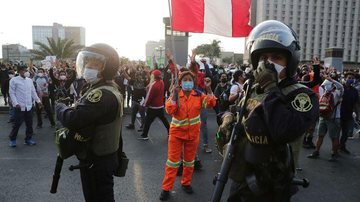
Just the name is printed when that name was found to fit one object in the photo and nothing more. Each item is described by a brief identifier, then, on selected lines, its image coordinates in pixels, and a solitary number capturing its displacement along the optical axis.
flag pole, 4.26
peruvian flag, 4.42
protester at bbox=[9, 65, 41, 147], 7.21
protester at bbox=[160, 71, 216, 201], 4.33
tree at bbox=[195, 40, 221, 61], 85.06
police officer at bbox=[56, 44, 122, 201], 2.66
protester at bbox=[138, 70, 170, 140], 7.63
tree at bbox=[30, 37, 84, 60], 37.97
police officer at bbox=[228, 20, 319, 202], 1.72
